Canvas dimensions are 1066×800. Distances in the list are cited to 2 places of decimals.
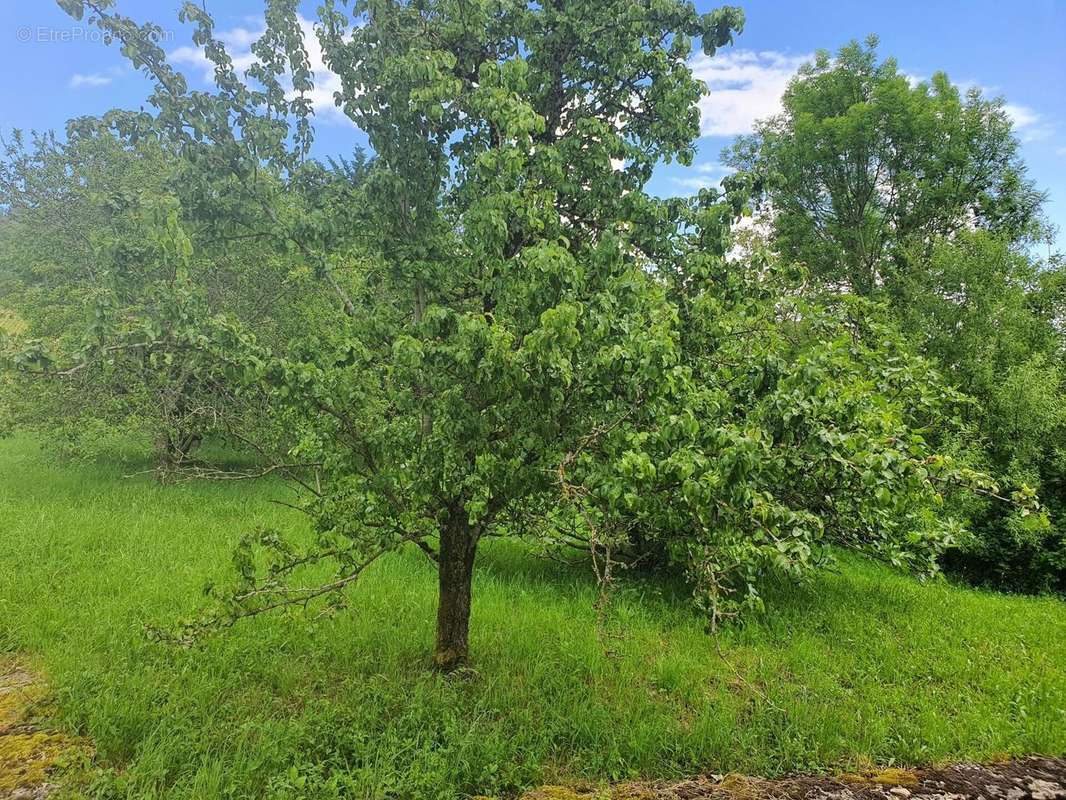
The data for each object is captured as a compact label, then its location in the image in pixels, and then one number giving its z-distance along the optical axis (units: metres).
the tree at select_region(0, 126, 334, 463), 12.57
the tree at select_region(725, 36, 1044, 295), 19.86
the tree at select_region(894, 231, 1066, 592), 13.05
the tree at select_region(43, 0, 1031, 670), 3.94
